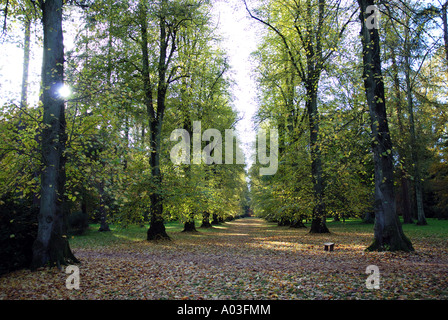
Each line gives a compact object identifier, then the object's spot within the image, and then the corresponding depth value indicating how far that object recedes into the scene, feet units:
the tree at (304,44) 52.66
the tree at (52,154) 24.53
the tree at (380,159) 31.40
